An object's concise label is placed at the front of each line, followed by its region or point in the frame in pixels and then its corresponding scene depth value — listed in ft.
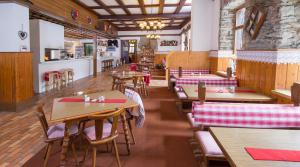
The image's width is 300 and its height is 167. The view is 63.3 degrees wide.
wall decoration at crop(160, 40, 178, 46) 68.52
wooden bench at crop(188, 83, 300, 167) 8.90
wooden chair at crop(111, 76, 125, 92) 23.28
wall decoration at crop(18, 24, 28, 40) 20.01
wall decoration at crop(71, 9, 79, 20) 31.37
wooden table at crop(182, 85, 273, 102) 12.36
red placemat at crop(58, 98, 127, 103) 10.87
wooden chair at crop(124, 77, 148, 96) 23.65
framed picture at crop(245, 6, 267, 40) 13.96
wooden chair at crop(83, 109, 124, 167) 8.38
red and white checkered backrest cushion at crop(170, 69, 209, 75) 26.94
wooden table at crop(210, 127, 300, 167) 4.83
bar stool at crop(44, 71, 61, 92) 26.94
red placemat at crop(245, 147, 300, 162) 5.02
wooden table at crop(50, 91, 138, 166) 8.50
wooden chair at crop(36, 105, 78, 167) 9.26
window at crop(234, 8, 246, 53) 22.03
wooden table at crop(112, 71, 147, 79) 22.52
